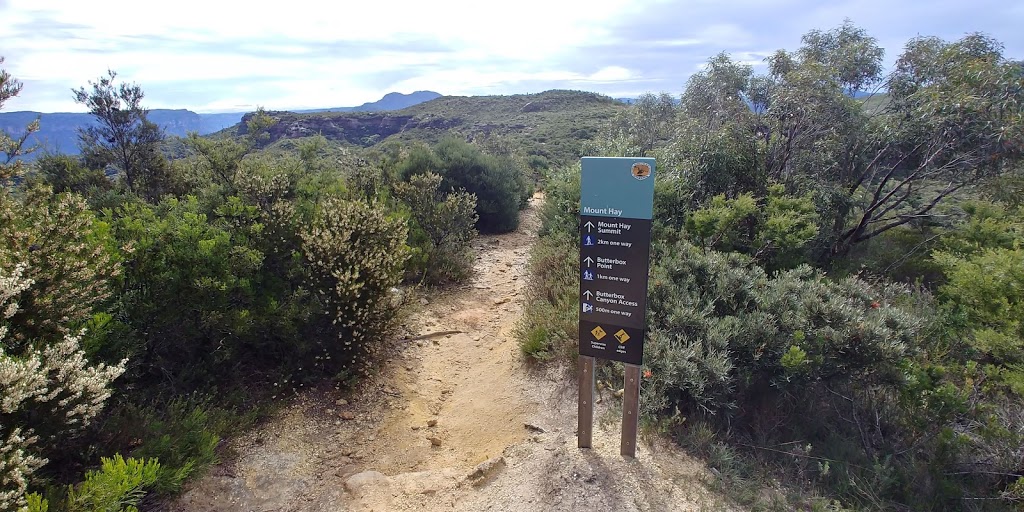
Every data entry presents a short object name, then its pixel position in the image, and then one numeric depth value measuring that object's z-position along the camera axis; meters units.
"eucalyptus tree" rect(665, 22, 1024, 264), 7.00
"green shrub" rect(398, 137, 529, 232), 12.32
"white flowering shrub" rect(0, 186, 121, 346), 2.80
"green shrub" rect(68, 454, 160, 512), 2.29
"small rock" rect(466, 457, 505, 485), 3.71
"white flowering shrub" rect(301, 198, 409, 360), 4.81
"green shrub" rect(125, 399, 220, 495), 3.09
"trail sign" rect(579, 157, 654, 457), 3.37
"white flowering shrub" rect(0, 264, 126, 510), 2.16
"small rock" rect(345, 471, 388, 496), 3.77
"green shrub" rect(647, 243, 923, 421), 4.31
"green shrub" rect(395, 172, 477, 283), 8.23
